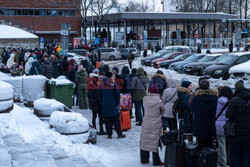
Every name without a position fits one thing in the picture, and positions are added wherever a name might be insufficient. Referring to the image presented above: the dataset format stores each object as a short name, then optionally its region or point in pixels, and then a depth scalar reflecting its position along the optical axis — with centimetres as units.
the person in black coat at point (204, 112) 726
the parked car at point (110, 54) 4581
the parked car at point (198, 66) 2575
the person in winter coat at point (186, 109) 799
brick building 6688
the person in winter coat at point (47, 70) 1619
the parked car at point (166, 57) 3362
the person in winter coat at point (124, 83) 1225
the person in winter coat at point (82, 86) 1441
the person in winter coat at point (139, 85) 1183
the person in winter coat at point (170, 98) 956
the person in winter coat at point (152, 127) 794
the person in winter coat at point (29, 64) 1802
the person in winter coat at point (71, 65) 1669
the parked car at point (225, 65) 2227
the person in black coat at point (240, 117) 695
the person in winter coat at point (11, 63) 2338
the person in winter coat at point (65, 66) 1725
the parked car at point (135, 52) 5003
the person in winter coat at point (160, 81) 1030
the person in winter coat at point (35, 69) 1659
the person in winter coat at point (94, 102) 1094
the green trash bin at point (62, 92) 1408
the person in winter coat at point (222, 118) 762
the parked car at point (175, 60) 3139
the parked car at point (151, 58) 3575
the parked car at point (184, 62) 2813
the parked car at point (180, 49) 3956
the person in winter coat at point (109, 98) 1010
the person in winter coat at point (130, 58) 3206
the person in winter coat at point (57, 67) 1753
